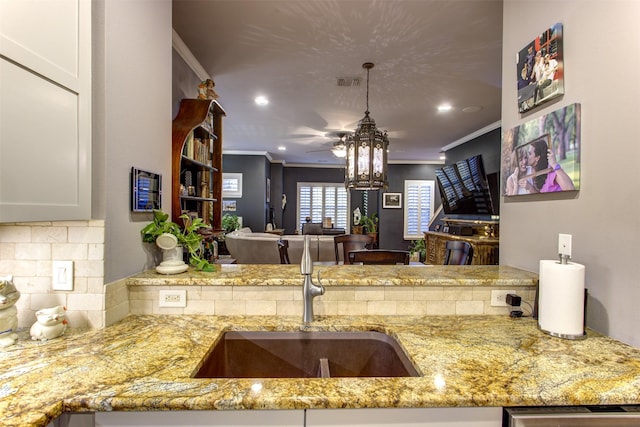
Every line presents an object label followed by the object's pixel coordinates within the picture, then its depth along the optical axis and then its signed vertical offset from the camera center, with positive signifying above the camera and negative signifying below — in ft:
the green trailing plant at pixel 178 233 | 4.80 -0.41
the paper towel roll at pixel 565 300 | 3.76 -1.07
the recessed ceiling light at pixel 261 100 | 12.60 +4.44
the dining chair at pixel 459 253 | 7.67 -1.08
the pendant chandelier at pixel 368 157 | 9.52 +1.58
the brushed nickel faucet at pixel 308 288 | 4.28 -1.08
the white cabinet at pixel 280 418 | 2.68 -1.79
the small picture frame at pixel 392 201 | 29.14 +0.80
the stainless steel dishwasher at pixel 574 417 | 2.66 -1.74
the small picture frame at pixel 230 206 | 24.47 +0.14
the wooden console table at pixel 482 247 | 14.65 -1.74
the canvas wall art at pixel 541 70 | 4.48 +2.16
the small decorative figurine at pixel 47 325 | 3.59 -1.36
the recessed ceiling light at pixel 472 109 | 13.67 +4.49
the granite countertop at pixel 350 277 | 4.51 -1.02
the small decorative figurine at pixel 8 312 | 3.47 -1.20
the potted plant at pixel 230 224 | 22.33 -1.15
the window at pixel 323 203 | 30.76 +0.59
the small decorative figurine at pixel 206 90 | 8.35 +3.20
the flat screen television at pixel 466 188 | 17.24 +1.33
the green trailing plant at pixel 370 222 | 28.81 -1.18
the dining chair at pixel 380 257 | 7.30 -1.10
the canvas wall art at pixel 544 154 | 4.22 +0.86
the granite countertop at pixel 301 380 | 2.58 -1.55
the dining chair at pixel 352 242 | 9.30 -0.96
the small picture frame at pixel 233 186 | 24.43 +1.70
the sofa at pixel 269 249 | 15.60 -2.05
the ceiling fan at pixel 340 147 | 16.90 +3.34
